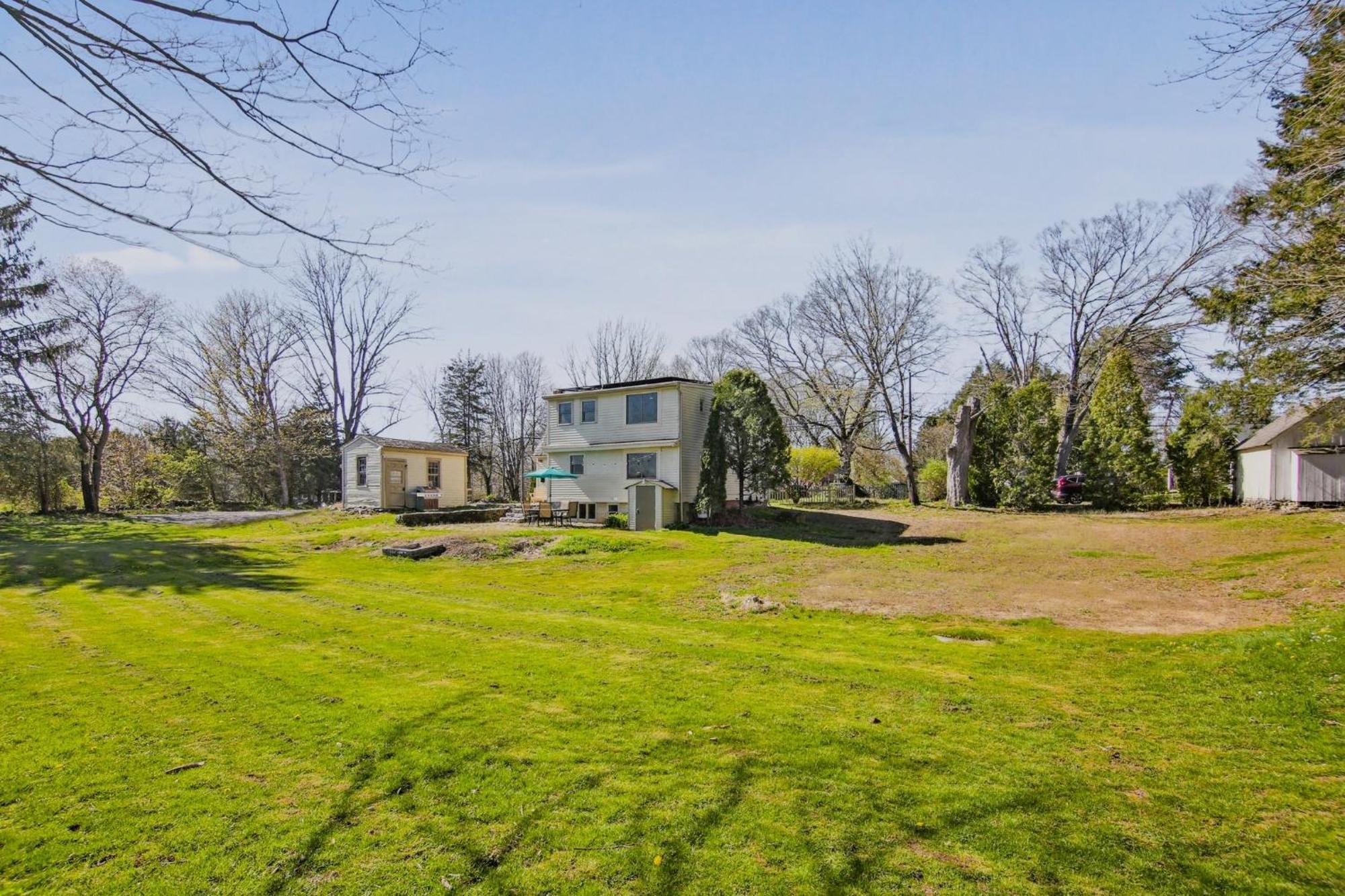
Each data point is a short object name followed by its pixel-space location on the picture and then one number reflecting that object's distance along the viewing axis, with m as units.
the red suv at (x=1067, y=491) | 28.11
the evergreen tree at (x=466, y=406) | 45.09
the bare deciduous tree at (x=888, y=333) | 33.00
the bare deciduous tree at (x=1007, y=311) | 32.12
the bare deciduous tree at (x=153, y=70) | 3.13
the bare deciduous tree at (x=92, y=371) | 28.23
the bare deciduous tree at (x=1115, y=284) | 26.62
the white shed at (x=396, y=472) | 28.20
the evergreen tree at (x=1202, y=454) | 24.34
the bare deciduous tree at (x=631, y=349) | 46.31
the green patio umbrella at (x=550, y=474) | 24.94
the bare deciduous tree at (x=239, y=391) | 34.41
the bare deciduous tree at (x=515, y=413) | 45.44
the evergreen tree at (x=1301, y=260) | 5.14
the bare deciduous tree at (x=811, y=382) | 35.97
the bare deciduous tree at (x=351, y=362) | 38.03
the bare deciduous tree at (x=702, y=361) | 47.03
